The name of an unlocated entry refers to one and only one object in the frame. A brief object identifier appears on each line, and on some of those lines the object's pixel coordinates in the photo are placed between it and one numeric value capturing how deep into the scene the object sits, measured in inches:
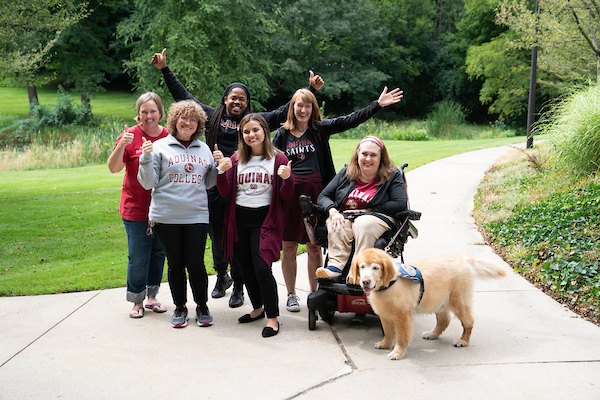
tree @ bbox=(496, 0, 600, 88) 397.1
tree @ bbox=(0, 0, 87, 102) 346.6
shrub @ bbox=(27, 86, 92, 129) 1122.0
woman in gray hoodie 169.8
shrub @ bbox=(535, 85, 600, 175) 292.0
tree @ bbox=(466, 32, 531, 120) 1204.5
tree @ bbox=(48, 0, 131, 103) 1403.8
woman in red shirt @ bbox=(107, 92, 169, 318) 176.9
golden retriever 145.5
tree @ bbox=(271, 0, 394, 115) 1396.4
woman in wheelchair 164.4
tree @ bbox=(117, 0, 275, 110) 1056.8
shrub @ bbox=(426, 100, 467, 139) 1089.4
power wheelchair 162.4
